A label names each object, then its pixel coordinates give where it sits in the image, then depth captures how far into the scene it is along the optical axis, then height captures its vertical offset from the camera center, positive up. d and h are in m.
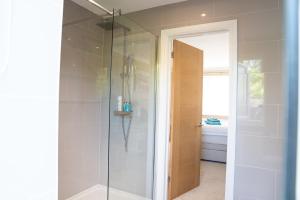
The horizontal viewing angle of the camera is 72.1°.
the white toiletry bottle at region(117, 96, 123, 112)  2.69 -0.07
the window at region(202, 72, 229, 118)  6.34 +0.21
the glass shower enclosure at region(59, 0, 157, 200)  2.51 -0.11
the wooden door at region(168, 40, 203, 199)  2.69 -0.27
